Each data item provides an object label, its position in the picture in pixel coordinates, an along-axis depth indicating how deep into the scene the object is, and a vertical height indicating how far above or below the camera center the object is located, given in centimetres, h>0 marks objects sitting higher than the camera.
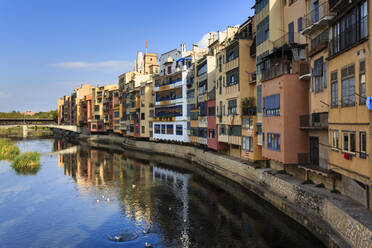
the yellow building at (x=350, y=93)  1562 +156
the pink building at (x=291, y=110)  2573 +95
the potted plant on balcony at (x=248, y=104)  3534 +211
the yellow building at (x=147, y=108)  7188 +375
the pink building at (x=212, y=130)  4450 -117
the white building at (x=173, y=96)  5891 +572
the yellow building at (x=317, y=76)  2244 +352
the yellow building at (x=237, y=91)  3584 +400
